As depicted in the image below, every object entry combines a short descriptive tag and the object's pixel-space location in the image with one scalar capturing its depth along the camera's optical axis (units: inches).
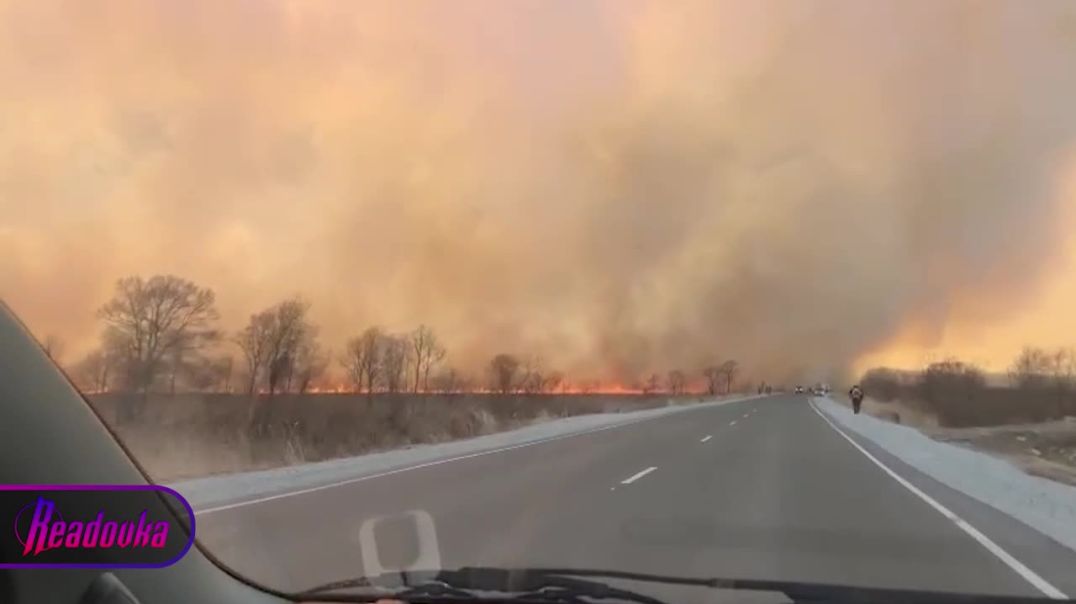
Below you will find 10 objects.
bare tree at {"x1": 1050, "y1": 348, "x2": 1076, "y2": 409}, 2534.2
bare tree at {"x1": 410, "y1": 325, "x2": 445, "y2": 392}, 1583.9
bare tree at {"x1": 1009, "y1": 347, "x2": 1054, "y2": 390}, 2869.1
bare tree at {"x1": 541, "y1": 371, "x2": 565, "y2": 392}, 2514.3
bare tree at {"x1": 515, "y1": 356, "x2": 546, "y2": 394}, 2234.5
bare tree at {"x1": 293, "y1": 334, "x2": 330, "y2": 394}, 911.7
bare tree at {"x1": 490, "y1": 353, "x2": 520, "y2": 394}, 2101.4
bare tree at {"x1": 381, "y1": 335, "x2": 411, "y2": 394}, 1469.2
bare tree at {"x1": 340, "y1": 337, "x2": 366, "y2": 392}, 1401.3
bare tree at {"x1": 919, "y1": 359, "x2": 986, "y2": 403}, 2999.5
